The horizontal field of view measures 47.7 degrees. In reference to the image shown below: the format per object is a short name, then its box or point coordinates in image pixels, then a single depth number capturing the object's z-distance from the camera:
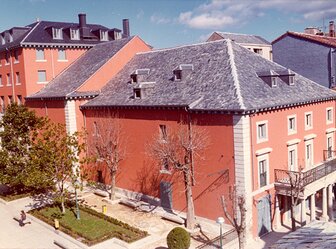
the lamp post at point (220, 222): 20.41
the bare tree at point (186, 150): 26.44
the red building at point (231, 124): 25.48
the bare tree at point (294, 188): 25.09
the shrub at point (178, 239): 22.64
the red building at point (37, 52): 44.62
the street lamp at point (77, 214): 28.98
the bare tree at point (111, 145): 33.22
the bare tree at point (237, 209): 22.11
